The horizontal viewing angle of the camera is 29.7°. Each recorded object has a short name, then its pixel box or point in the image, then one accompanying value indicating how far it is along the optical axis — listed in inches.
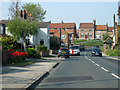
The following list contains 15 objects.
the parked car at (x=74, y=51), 1878.7
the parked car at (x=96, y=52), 1730.8
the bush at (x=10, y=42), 1235.8
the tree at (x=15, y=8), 2301.1
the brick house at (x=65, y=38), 3339.1
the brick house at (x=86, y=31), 4360.2
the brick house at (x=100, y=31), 4483.3
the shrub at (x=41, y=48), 1540.4
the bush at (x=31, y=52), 1259.8
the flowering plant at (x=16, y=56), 846.5
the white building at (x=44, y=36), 2630.4
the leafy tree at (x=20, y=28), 1427.2
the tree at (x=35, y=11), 2362.2
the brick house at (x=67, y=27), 4202.8
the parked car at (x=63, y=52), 1478.8
